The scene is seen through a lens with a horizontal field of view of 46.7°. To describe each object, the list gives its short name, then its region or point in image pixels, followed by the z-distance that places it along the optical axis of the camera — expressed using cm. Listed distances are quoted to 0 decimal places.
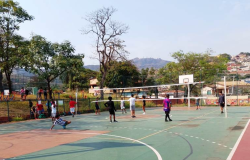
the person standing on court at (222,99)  2362
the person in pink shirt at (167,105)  1853
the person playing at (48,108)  2742
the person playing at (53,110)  2039
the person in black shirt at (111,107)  1942
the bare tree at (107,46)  4375
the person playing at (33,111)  2608
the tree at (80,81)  6284
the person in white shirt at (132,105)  2270
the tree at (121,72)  4584
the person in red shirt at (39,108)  2633
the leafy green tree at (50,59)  2852
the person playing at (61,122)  1680
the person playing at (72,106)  2543
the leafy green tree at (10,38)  3003
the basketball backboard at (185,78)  3393
